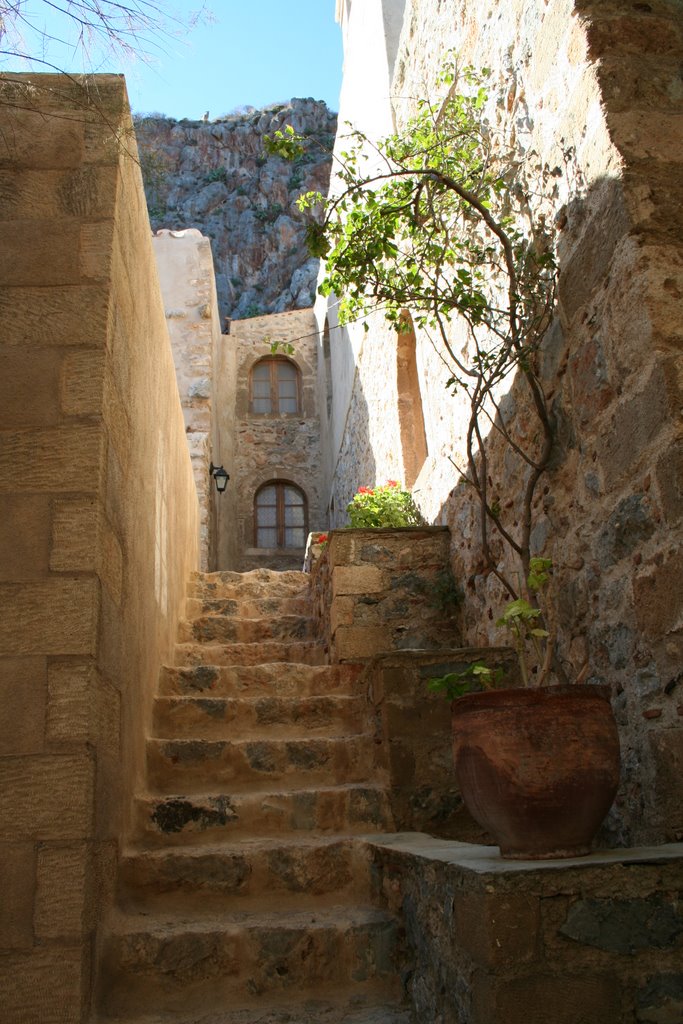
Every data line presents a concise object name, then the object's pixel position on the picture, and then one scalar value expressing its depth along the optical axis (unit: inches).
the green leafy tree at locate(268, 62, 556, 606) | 120.3
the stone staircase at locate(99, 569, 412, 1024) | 91.8
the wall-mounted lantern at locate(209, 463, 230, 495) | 372.6
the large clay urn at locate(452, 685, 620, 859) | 72.4
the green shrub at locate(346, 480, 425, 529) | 221.9
